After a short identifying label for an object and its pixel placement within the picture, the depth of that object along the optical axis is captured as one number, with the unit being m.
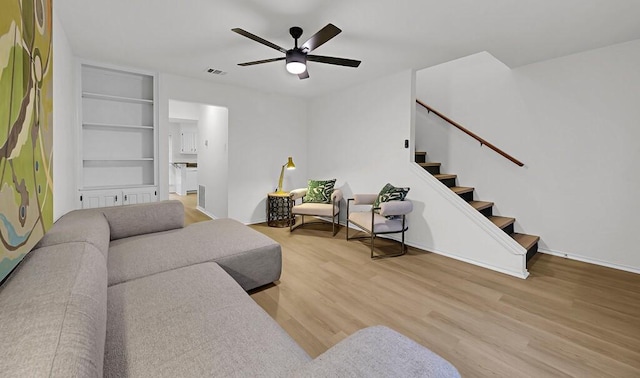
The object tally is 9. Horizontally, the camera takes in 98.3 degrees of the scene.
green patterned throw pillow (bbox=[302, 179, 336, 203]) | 4.63
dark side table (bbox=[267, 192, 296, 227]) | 4.82
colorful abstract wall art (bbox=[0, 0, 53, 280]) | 1.08
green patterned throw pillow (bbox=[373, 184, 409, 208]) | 3.61
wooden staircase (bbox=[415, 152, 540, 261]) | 3.31
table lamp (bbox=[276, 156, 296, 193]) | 4.79
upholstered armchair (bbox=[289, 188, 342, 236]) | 4.25
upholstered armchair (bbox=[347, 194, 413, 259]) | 3.33
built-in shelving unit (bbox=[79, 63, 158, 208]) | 3.59
